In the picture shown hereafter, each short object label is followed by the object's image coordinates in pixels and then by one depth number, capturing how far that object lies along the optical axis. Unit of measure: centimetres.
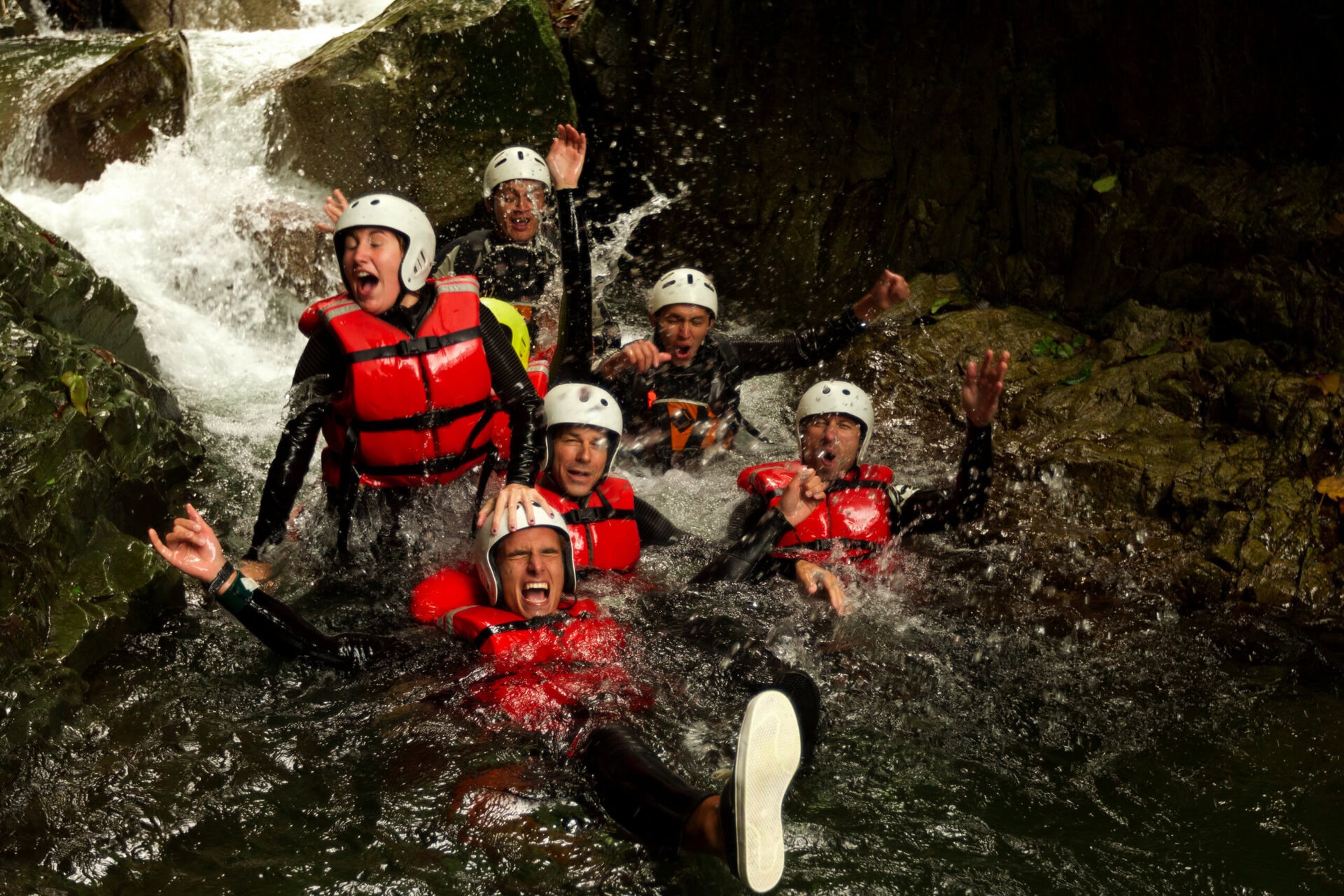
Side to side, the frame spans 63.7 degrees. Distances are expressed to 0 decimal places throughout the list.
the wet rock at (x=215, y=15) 1216
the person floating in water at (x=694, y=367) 648
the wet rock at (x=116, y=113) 909
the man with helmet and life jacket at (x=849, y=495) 532
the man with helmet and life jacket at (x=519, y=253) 697
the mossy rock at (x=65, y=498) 436
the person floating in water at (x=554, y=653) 343
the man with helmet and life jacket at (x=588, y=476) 518
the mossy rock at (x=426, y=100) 926
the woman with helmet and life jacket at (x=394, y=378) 505
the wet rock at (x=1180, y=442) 569
